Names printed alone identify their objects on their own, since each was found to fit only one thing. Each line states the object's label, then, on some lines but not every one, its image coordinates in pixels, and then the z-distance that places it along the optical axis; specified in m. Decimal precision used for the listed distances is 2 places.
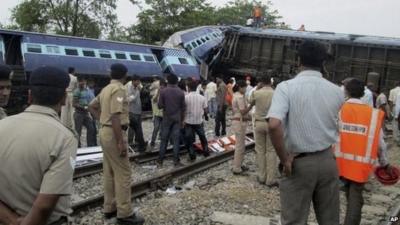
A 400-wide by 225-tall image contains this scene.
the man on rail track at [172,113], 9.41
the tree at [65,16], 30.23
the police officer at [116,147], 5.41
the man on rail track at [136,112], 10.47
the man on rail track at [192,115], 9.97
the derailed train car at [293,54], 21.45
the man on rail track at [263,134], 8.00
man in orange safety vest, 4.54
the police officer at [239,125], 8.90
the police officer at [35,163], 2.26
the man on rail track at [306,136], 3.55
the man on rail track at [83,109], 10.11
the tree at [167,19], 37.34
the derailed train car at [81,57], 14.87
